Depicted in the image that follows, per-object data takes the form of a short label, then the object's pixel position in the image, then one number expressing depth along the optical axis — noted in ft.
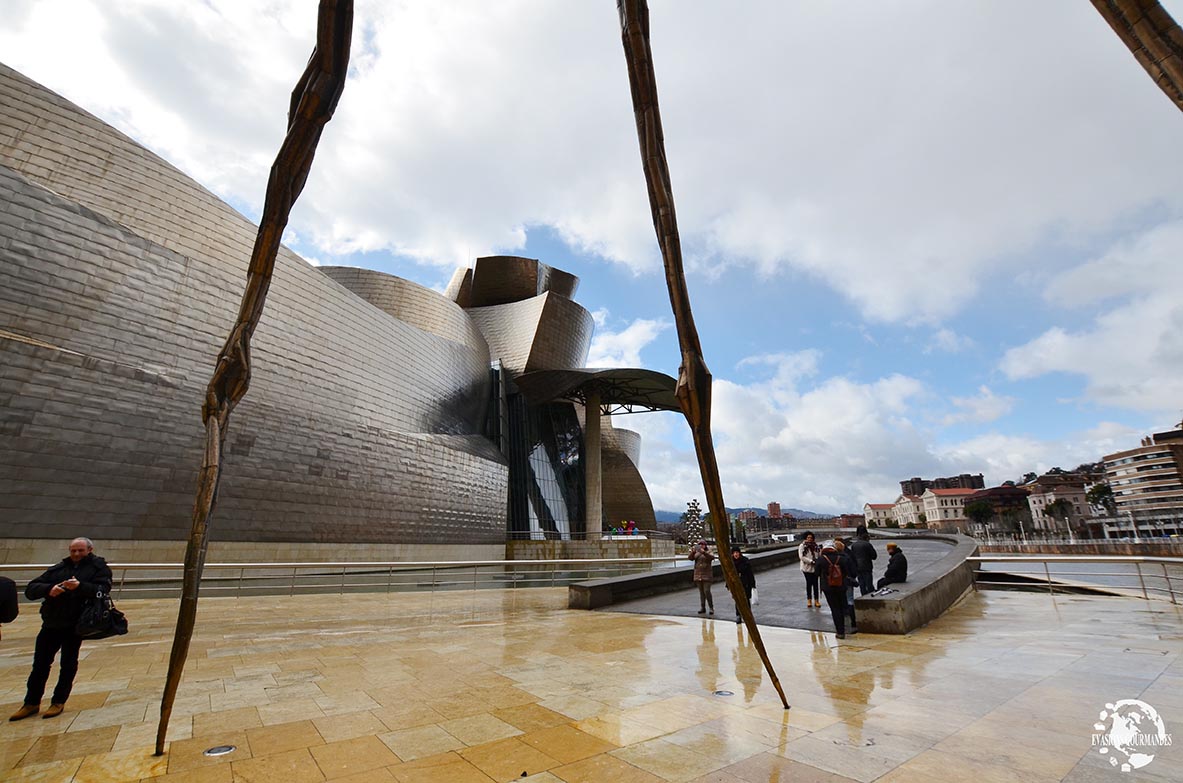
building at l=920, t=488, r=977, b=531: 379.96
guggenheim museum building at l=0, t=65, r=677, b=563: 43.04
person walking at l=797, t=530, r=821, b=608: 29.17
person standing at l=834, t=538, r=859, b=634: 24.22
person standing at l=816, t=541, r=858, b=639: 22.65
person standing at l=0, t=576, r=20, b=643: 11.82
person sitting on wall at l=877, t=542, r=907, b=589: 30.94
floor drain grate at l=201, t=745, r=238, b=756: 10.29
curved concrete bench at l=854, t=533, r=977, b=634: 22.90
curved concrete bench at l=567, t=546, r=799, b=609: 34.60
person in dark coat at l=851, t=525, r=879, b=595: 30.17
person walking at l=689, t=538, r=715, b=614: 29.50
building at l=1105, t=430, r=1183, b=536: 241.55
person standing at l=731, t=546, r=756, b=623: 26.86
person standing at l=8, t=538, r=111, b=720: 12.76
